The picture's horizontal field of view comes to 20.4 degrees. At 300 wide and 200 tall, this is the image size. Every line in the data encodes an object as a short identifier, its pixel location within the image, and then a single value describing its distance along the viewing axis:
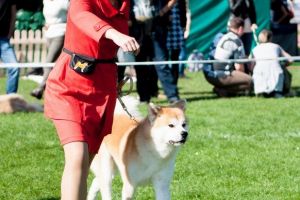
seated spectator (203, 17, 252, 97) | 12.27
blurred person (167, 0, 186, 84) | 11.50
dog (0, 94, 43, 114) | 9.84
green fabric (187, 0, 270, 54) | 17.11
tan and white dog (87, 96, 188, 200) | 5.08
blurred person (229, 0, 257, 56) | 14.99
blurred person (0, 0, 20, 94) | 10.79
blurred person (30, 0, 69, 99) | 11.21
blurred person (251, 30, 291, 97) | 11.88
